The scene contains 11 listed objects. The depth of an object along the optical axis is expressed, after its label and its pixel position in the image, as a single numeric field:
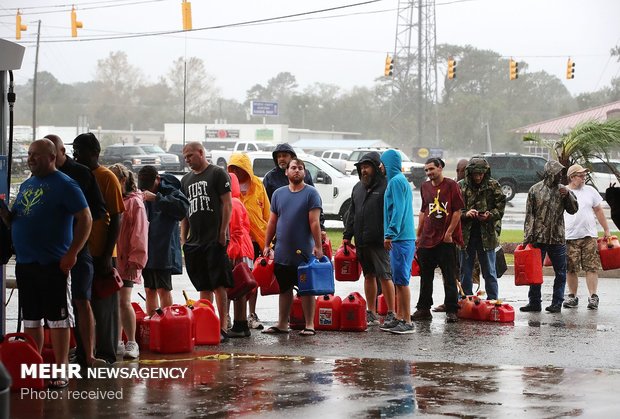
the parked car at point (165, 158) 56.76
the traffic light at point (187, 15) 36.00
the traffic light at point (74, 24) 40.84
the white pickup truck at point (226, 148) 49.07
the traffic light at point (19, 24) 45.47
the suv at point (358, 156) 48.25
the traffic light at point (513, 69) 48.45
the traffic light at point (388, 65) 53.28
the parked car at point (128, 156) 55.38
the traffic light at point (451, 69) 47.31
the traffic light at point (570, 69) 50.03
